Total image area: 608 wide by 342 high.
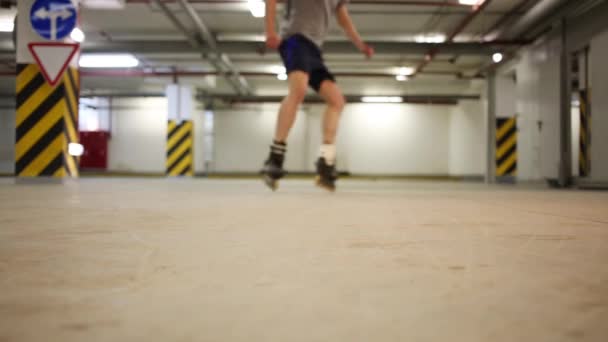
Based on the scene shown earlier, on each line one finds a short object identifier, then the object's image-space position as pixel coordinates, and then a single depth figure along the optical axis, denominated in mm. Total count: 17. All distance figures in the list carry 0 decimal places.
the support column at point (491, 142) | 11516
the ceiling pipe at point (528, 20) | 7199
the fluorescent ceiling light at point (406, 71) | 13552
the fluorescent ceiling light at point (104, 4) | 6990
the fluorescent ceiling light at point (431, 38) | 10445
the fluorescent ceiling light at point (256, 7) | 7519
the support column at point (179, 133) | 13258
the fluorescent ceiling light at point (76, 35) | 4812
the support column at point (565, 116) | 6988
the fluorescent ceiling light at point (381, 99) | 16438
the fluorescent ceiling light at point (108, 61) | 12317
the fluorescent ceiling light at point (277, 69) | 13475
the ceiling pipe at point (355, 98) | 16266
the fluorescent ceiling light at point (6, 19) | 8961
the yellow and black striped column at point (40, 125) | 4922
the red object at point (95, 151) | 17672
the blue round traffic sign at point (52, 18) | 4438
